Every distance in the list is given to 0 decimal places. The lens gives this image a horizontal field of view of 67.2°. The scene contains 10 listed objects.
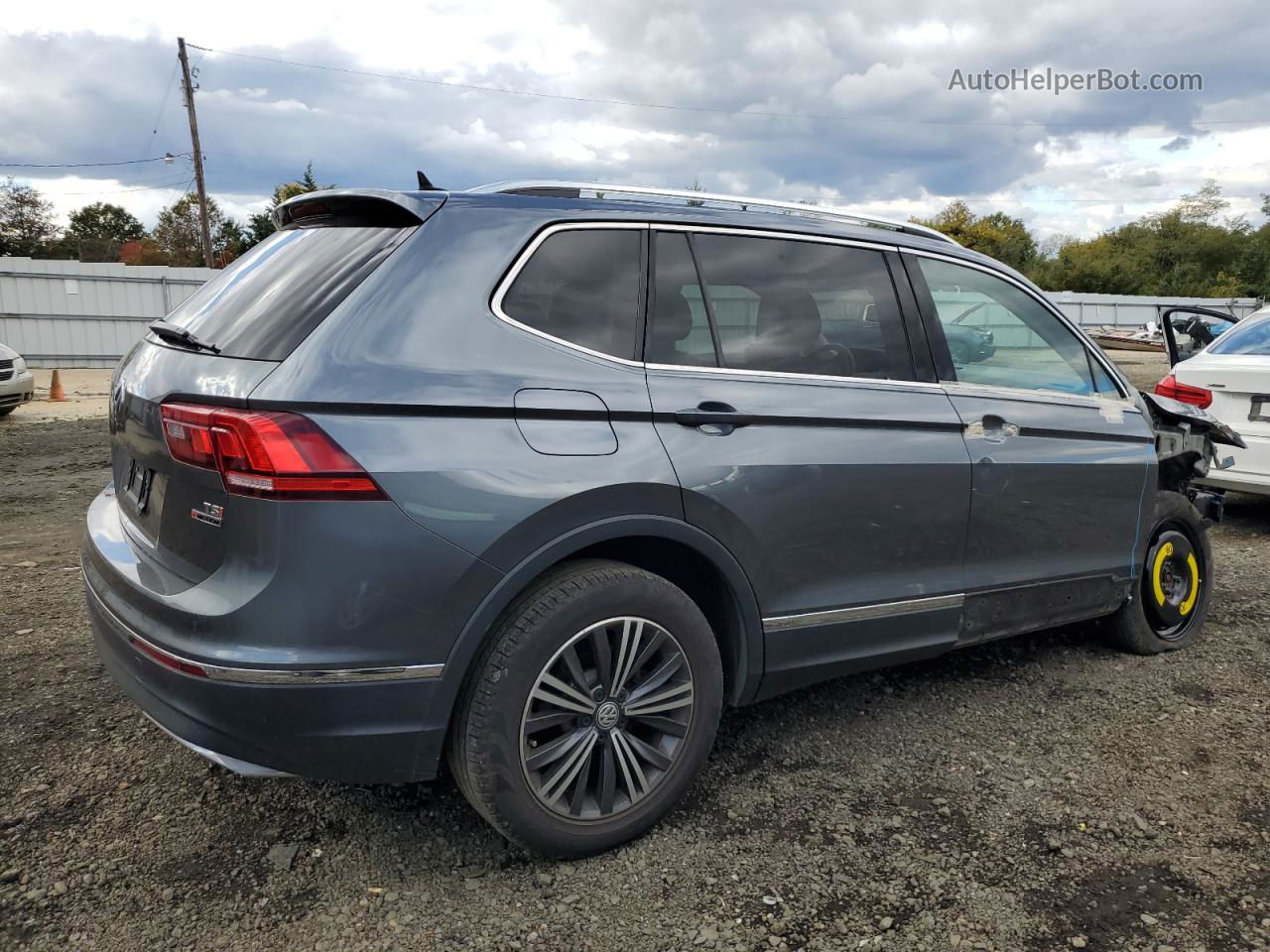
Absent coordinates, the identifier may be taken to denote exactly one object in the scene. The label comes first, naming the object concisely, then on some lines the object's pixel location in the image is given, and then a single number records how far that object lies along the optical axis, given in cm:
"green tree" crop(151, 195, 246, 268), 5700
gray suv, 220
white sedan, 602
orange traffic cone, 1540
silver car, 1205
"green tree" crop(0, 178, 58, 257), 6209
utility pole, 3291
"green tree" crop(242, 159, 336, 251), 4208
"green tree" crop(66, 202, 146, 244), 7338
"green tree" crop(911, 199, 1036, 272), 7350
